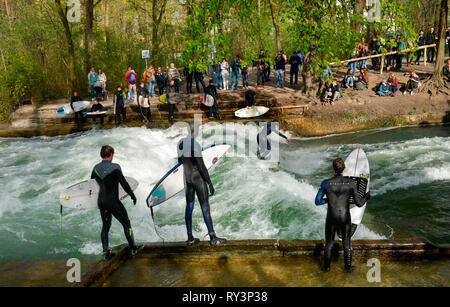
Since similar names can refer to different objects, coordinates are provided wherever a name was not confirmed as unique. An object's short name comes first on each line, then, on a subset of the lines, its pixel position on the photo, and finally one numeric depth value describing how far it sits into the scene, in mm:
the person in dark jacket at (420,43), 20938
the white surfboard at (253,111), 16719
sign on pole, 17825
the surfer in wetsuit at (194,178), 5820
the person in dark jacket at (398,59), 20208
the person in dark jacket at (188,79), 19531
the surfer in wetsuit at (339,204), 4895
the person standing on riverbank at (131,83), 18828
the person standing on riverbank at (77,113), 17375
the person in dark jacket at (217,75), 19734
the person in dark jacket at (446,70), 18850
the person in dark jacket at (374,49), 20919
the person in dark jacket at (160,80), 19452
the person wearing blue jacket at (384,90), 18094
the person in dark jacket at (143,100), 16891
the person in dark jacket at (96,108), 16891
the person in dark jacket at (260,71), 19656
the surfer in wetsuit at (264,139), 11438
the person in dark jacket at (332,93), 17625
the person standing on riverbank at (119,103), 16569
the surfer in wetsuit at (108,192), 5445
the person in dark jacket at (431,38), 20984
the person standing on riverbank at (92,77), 19094
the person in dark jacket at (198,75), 19094
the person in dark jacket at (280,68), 19281
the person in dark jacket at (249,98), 16734
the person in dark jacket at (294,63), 19797
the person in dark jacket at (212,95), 16480
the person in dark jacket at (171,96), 16969
